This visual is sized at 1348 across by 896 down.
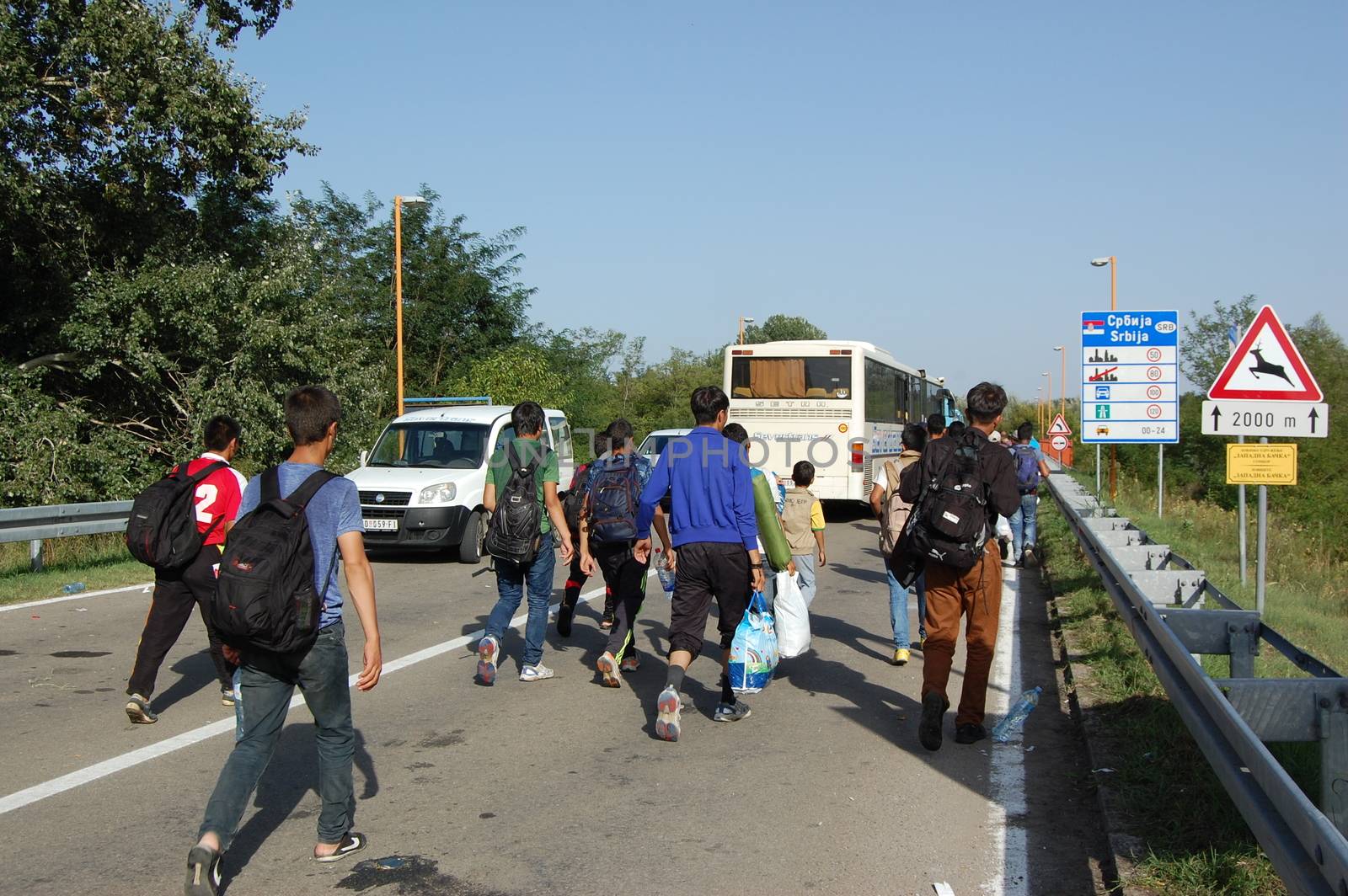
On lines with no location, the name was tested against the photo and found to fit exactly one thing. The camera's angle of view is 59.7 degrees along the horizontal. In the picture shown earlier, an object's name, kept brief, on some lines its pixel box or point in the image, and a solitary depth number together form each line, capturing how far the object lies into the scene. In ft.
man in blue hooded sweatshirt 21.53
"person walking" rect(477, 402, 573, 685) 25.40
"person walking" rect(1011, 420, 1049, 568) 45.76
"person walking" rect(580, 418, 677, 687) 27.25
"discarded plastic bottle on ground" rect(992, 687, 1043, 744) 21.76
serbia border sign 61.00
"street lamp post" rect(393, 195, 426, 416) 85.51
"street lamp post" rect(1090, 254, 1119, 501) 98.46
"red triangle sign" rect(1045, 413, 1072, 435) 124.47
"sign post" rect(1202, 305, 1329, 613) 32.35
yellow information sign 32.91
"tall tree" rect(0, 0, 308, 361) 57.36
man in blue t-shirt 13.85
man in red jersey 22.34
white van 47.67
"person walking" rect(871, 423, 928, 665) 28.73
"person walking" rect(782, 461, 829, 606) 29.76
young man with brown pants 21.01
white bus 74.38
